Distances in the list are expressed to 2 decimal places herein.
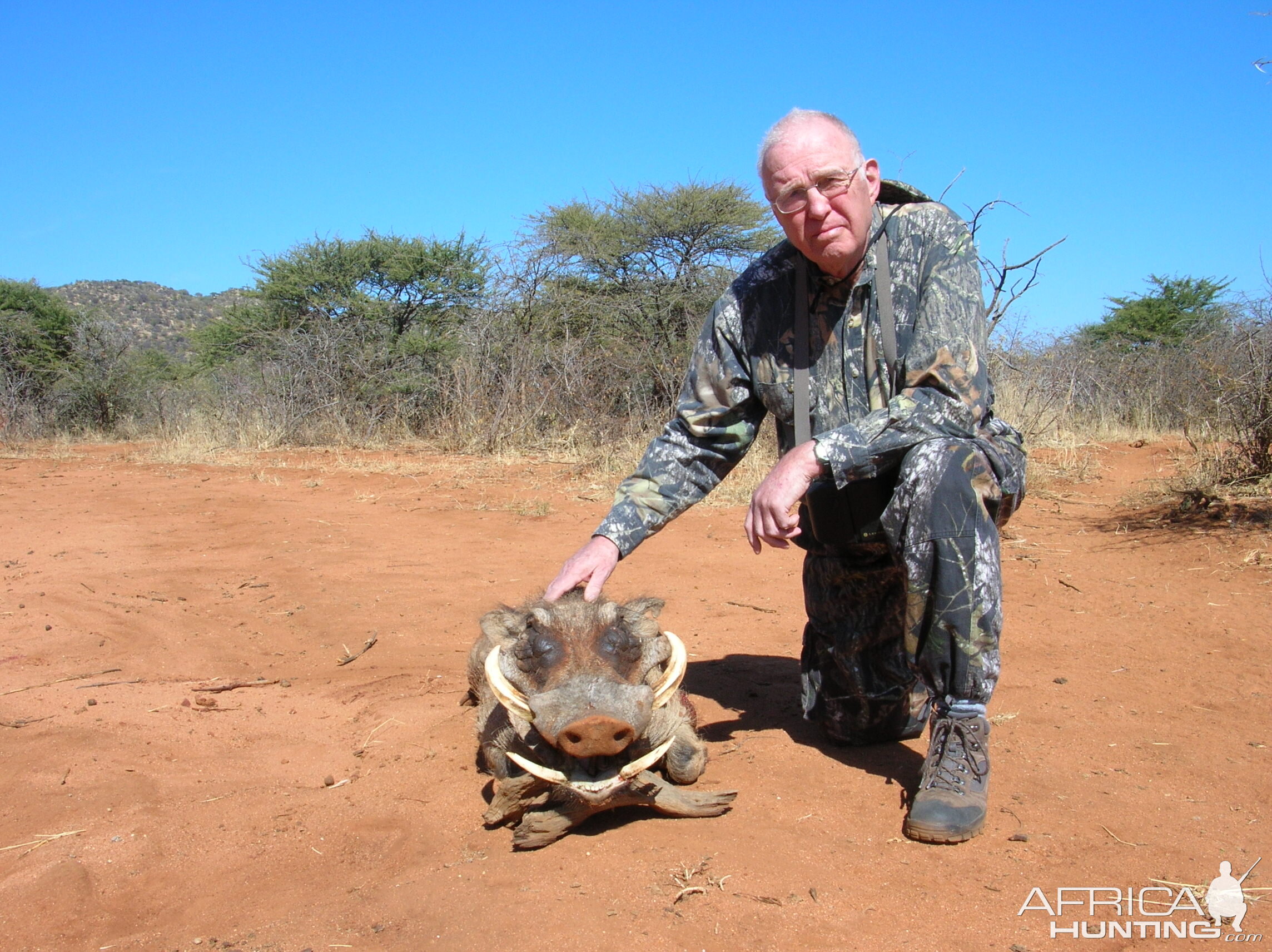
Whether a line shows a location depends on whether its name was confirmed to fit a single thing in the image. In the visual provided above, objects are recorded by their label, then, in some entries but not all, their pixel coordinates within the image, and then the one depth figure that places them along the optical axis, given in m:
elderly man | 2.62
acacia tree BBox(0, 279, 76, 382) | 17.42
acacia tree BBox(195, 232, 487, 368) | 16.70
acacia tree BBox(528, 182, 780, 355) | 13.42
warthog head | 2.39
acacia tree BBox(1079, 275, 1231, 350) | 21.06
